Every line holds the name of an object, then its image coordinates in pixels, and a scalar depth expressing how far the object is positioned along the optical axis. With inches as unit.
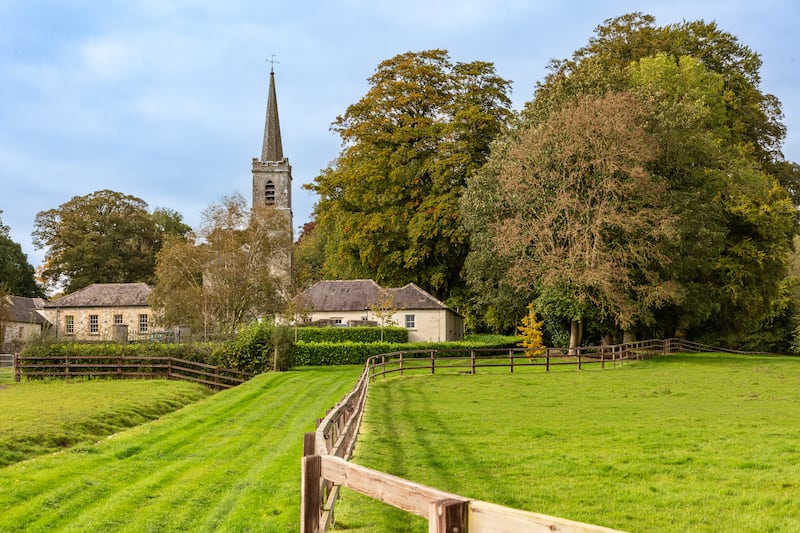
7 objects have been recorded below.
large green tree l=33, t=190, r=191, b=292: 2701.8
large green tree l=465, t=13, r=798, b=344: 1344.7
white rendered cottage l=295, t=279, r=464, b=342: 1765.6
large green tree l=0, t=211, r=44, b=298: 2632.9
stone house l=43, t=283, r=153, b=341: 2311.8
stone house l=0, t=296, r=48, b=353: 2169.9
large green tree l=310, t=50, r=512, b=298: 1806.1
